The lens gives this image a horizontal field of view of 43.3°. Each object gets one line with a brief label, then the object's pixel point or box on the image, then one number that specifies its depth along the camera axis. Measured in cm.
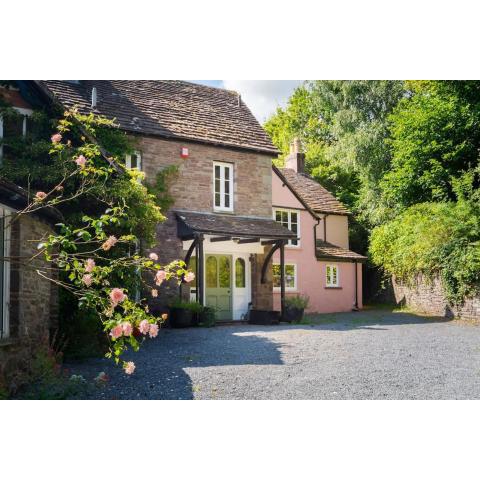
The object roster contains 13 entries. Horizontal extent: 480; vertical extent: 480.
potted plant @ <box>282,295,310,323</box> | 1375
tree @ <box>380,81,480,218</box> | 1312
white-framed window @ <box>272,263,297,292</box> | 1815
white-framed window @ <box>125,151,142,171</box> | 1274
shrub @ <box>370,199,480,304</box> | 1339
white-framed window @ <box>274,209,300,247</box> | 1814
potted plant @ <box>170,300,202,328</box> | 1181
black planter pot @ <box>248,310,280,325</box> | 1337
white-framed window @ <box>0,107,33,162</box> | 859
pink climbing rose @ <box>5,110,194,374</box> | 841
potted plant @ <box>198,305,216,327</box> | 1212
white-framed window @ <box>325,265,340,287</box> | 1945
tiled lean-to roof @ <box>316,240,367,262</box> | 1943
